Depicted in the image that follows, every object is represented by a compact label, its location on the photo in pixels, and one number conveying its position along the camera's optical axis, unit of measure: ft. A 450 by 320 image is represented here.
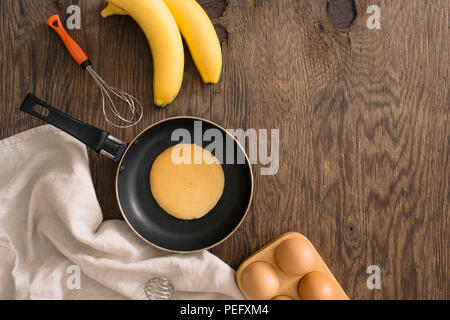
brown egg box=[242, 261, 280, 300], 2.04
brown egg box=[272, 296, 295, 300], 2.10
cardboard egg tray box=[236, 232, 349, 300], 2.15
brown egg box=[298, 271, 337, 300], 2.03
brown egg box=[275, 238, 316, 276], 2.06
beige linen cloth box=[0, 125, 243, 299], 2.14
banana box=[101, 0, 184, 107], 2.12
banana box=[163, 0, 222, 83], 2.17
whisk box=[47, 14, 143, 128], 2.24
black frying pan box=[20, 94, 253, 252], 2.24
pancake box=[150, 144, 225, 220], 2.24
